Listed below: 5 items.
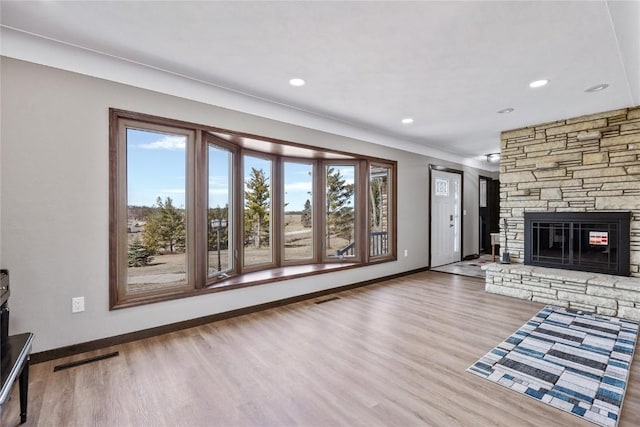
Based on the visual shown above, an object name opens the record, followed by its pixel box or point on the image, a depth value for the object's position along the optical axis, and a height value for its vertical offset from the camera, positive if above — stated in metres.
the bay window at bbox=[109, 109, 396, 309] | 2.83 +0.04
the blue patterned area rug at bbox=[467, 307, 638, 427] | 1.88 -1.19
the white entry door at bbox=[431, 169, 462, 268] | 6.22 -0.11
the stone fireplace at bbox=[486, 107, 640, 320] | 3.69 +0.06
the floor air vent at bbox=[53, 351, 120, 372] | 2.29 -1.19
